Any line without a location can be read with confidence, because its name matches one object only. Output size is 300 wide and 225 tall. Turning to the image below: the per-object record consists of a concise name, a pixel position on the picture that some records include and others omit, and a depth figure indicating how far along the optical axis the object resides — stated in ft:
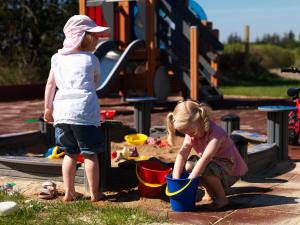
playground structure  38.81
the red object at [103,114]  27.72
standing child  13.73
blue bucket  12.60
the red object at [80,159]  17.17
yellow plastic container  22.22
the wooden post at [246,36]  91.14
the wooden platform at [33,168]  15.78
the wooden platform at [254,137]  19.84
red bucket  13.97
